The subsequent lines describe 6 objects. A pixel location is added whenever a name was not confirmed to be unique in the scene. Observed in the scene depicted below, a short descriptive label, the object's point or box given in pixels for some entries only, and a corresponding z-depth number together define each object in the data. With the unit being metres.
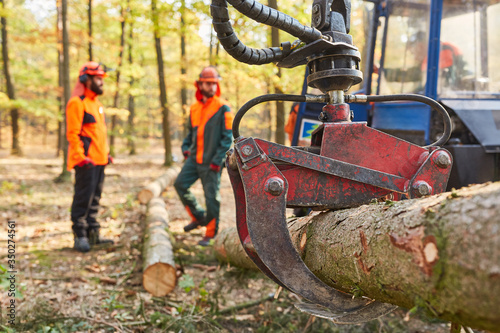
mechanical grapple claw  1.67
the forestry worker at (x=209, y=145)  5.04
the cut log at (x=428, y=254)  0.98
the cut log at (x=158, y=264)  3.54
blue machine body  3.06
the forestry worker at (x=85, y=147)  4.62
